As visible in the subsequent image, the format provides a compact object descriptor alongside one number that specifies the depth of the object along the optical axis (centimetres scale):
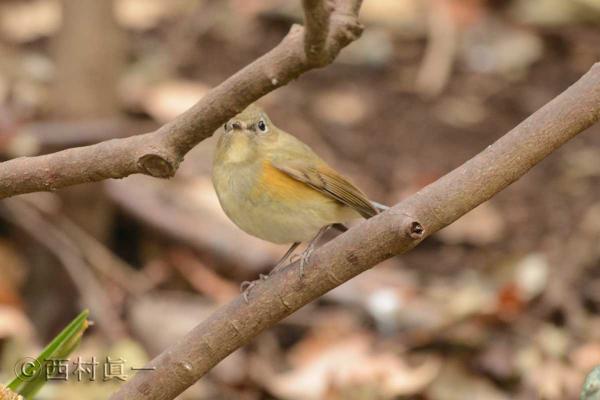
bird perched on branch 716
